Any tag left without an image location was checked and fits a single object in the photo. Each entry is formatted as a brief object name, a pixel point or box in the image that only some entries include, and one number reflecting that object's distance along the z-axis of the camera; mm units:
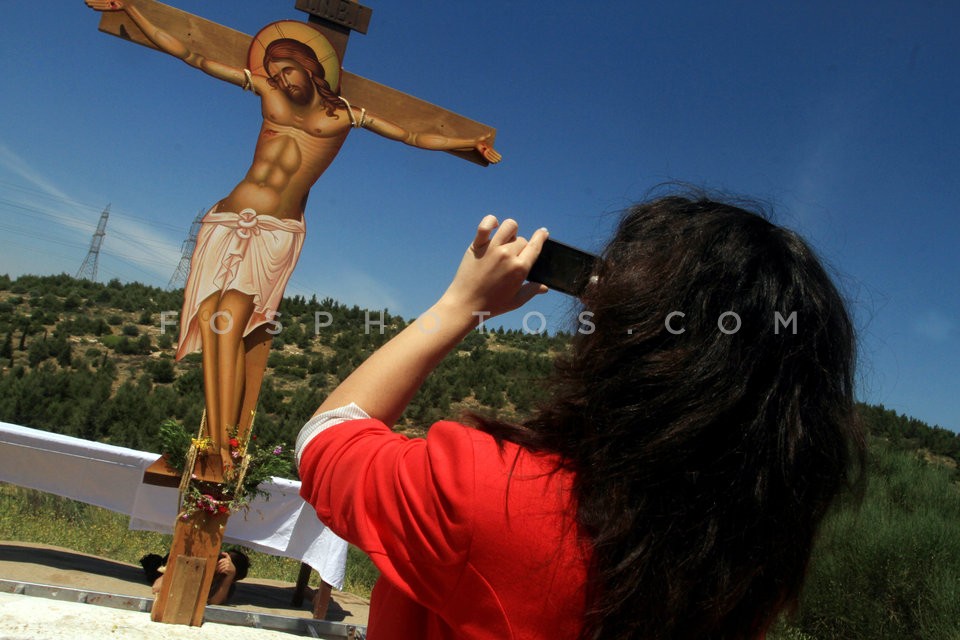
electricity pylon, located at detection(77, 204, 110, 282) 52188
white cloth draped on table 5754
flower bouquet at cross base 4672
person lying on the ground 5602
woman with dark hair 806
